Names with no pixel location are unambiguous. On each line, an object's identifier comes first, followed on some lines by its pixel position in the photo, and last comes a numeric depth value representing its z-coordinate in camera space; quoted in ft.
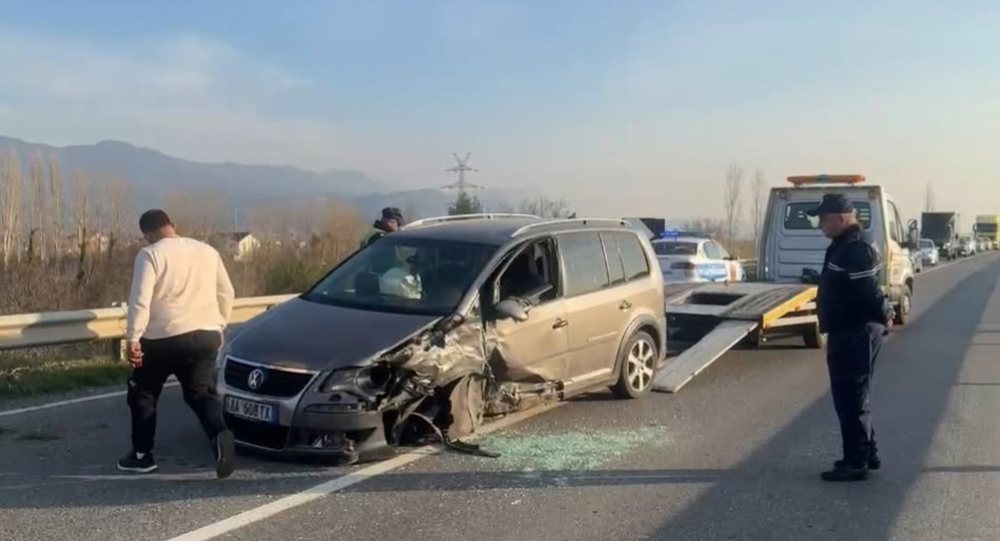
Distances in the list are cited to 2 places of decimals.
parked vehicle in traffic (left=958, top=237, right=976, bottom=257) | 233.92
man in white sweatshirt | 20.24
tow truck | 35.38
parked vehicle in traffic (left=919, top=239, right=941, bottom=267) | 168.13
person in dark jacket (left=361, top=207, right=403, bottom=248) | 36.91
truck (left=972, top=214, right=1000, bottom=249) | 254.68
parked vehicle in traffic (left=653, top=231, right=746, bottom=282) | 64.08
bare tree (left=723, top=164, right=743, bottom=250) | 208.44
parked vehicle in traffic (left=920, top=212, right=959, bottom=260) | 207.10
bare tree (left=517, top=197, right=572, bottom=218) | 131.44
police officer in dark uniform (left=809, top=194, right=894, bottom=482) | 20.39
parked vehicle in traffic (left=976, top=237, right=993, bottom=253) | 265.95
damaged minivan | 20.20
